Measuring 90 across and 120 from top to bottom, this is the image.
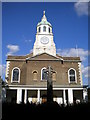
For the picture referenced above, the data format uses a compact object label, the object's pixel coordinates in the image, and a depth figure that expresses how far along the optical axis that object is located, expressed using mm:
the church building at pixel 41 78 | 16457
